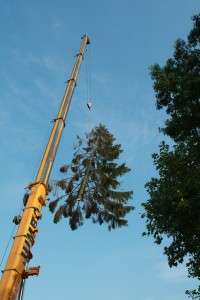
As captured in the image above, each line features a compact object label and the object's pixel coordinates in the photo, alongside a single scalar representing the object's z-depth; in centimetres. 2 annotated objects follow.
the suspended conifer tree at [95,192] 2180
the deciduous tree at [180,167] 977
